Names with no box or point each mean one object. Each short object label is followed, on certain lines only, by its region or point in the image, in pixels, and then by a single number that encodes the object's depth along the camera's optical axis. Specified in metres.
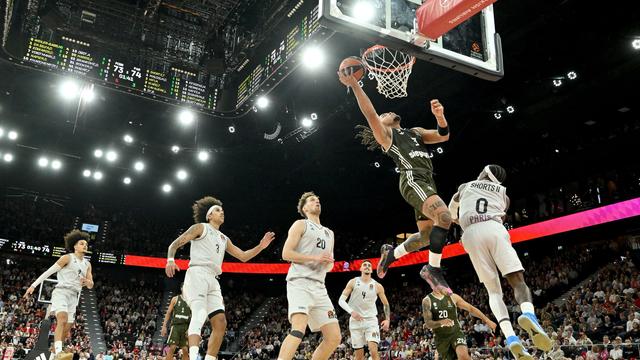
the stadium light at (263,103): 19.93
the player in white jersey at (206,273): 6.41
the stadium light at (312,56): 12.40
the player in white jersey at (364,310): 8.98
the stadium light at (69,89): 18.59
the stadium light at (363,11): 7.39
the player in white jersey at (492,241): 5.09
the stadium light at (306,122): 21.06
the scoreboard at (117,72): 14.83
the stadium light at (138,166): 27.77
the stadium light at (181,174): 28.86
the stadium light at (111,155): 27.11
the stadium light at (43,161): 27.91
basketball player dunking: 5.84
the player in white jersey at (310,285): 5.47
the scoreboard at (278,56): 12.52
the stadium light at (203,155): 26.03
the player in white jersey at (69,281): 9.05
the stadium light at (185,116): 20.33
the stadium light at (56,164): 27.74
